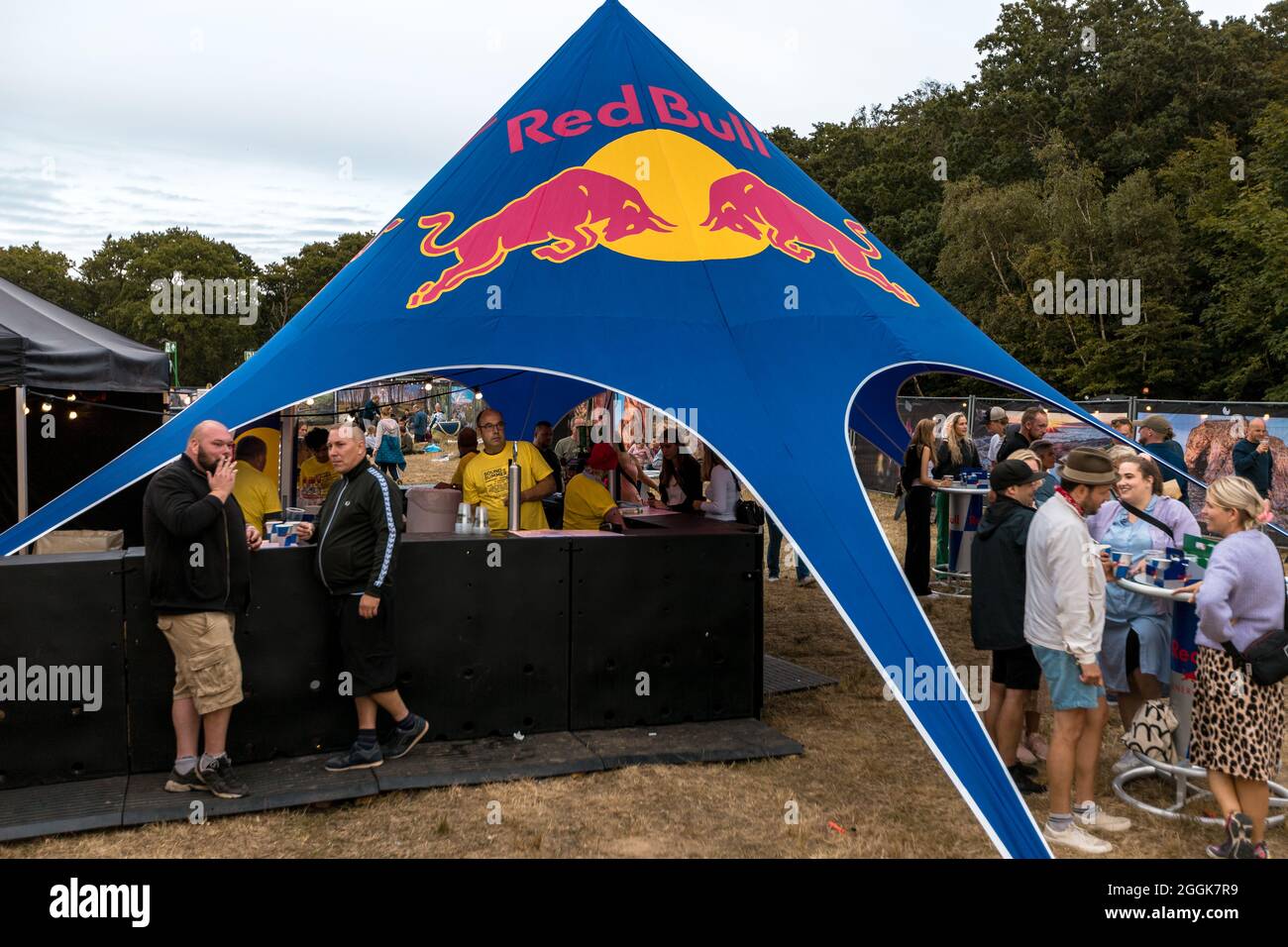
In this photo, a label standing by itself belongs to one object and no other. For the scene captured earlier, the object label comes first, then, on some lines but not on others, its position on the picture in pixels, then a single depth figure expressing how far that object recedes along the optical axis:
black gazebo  8.82
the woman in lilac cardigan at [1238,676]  4.70
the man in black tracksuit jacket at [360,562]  5.79
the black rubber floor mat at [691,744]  6.19
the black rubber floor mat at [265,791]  5.21
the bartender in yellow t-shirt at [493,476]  7.14
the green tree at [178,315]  59.06
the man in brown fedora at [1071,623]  4.98
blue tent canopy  5.71
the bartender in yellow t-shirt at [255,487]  6.91
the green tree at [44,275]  72.69
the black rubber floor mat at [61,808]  4.98
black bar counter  5.45
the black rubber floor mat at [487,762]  5.77
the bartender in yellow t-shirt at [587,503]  7.53
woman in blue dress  5.99
